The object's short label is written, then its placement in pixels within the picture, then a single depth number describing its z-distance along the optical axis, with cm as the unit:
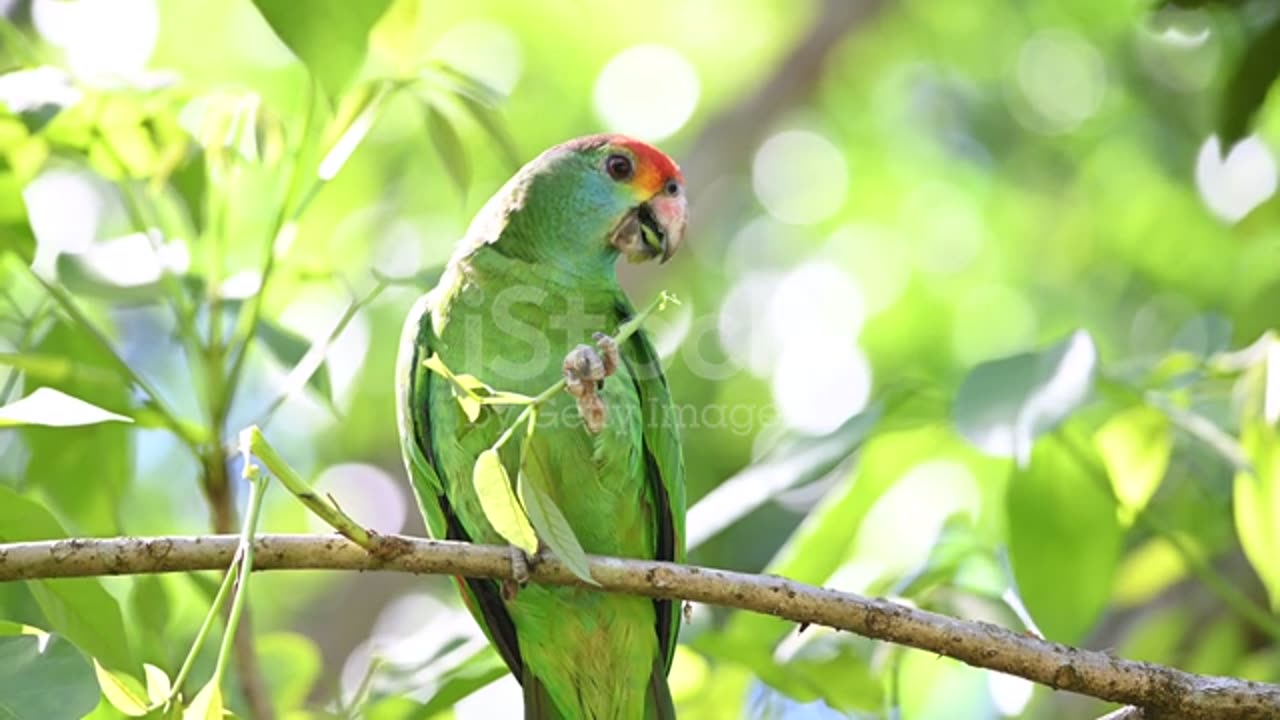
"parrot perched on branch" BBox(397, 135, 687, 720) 566
